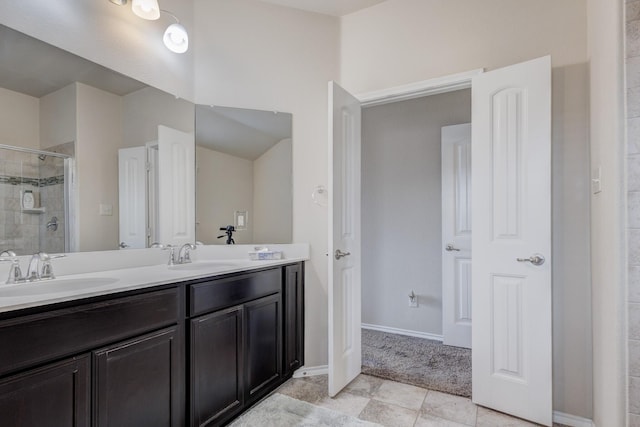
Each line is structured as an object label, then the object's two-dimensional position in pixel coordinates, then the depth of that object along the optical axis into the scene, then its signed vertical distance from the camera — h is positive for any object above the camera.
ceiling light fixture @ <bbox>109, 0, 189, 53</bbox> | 1.93 +1.21
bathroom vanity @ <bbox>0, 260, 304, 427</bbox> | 1.04 -0.58
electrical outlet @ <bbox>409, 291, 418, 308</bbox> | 3.28 -0.88
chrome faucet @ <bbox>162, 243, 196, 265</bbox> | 2.09 -0.26
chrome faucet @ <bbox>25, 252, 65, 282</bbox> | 1.43 -0.23
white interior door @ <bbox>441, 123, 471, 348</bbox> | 3.00 -0.21
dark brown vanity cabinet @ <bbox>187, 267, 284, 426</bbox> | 1.61 -0.73
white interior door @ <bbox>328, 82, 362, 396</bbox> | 2.10 -0.18
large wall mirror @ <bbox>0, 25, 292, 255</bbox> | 1.50 +0.31
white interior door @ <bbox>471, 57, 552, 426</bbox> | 1.82 -0.17
